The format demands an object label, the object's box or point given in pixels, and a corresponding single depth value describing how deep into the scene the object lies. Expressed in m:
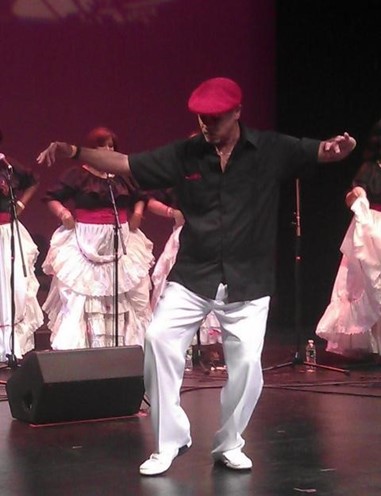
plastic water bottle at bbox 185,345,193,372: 8.17
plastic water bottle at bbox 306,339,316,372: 8.28
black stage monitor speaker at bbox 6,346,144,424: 5.93
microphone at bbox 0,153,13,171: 7.32
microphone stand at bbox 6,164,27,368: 7.36
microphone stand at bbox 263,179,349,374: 7.92
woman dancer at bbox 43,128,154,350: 8.01
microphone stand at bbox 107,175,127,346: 7.72
